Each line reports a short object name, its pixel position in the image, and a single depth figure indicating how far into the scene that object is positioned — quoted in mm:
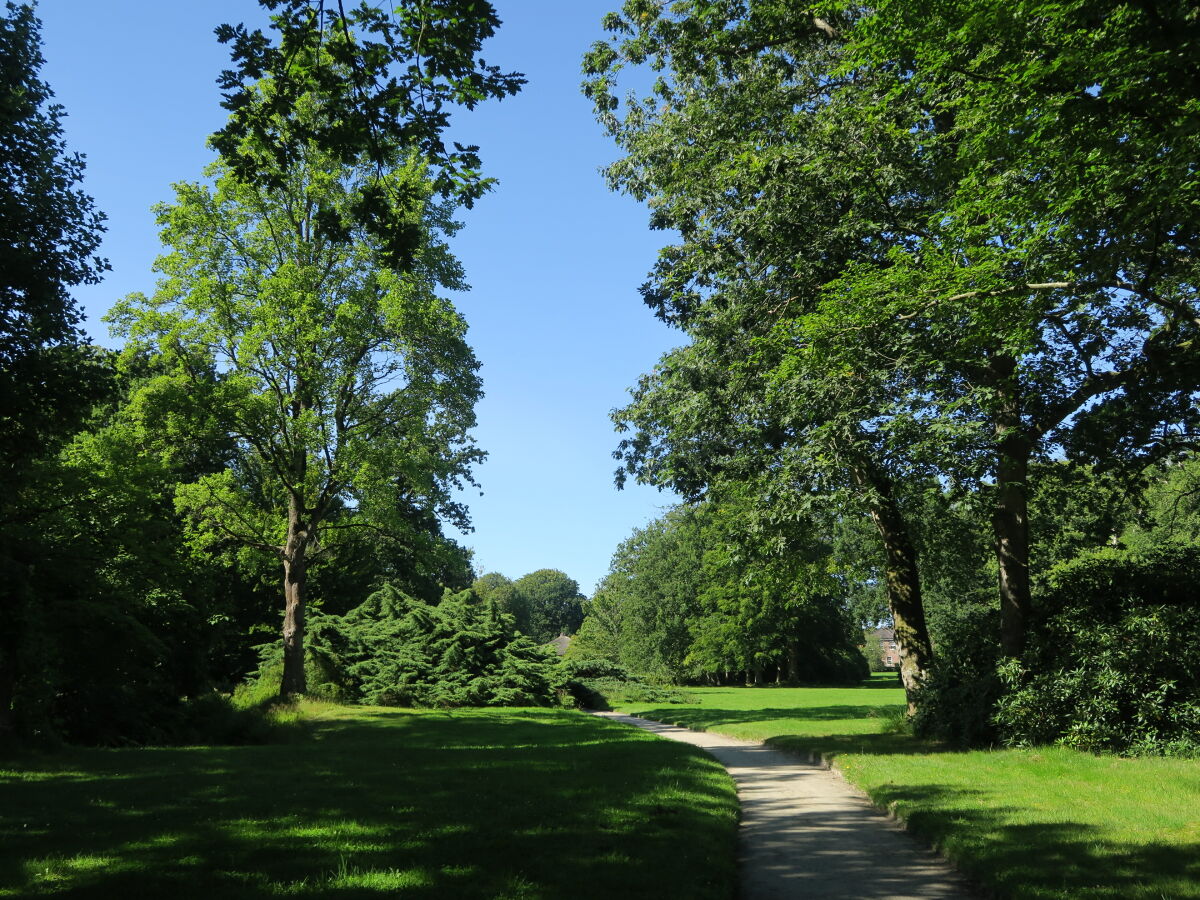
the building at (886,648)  120250
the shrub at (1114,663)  12398
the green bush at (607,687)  33812
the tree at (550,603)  111438
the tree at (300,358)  23266
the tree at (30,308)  14109
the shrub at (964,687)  14625
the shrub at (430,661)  27719
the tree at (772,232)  14125
